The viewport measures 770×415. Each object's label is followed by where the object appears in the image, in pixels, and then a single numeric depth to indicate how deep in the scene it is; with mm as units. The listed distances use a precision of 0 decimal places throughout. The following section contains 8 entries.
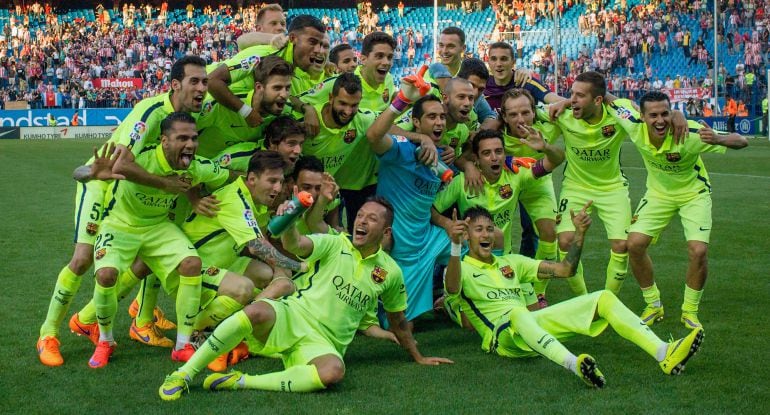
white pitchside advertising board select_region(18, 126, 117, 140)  40031
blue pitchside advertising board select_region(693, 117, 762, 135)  36094
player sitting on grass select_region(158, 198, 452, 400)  6039
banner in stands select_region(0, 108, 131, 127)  40875
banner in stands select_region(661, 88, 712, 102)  38594
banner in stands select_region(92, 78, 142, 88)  43938
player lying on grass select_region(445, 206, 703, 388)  6254
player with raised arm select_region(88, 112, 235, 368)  6934
